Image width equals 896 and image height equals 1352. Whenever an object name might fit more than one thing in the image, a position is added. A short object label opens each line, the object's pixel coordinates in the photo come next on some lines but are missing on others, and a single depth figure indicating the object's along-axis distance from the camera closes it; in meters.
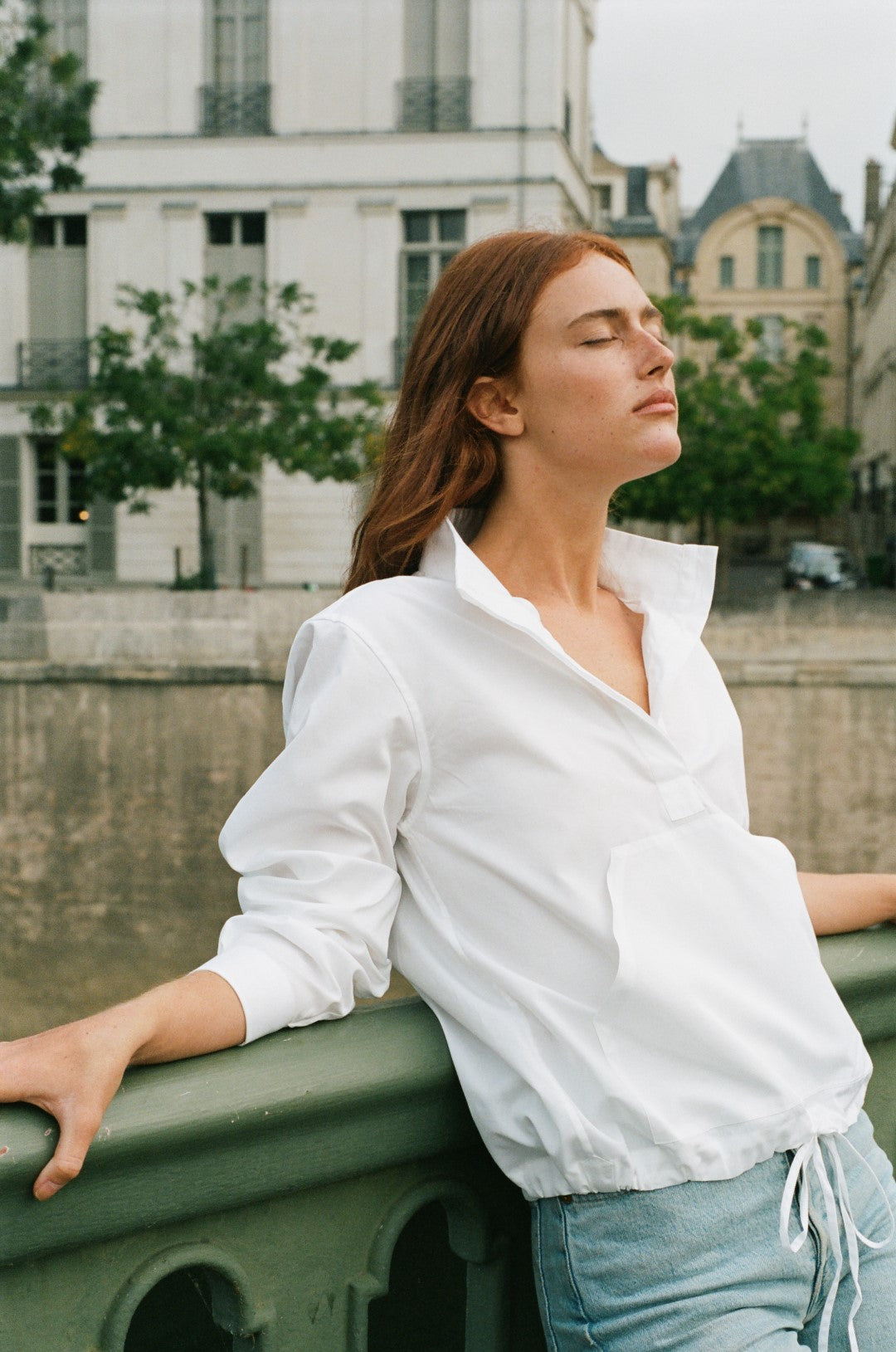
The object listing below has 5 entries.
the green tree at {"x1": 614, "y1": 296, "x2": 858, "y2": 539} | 22.17
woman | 1.31
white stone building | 22.27
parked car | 28.78
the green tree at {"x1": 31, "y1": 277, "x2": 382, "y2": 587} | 18.06
